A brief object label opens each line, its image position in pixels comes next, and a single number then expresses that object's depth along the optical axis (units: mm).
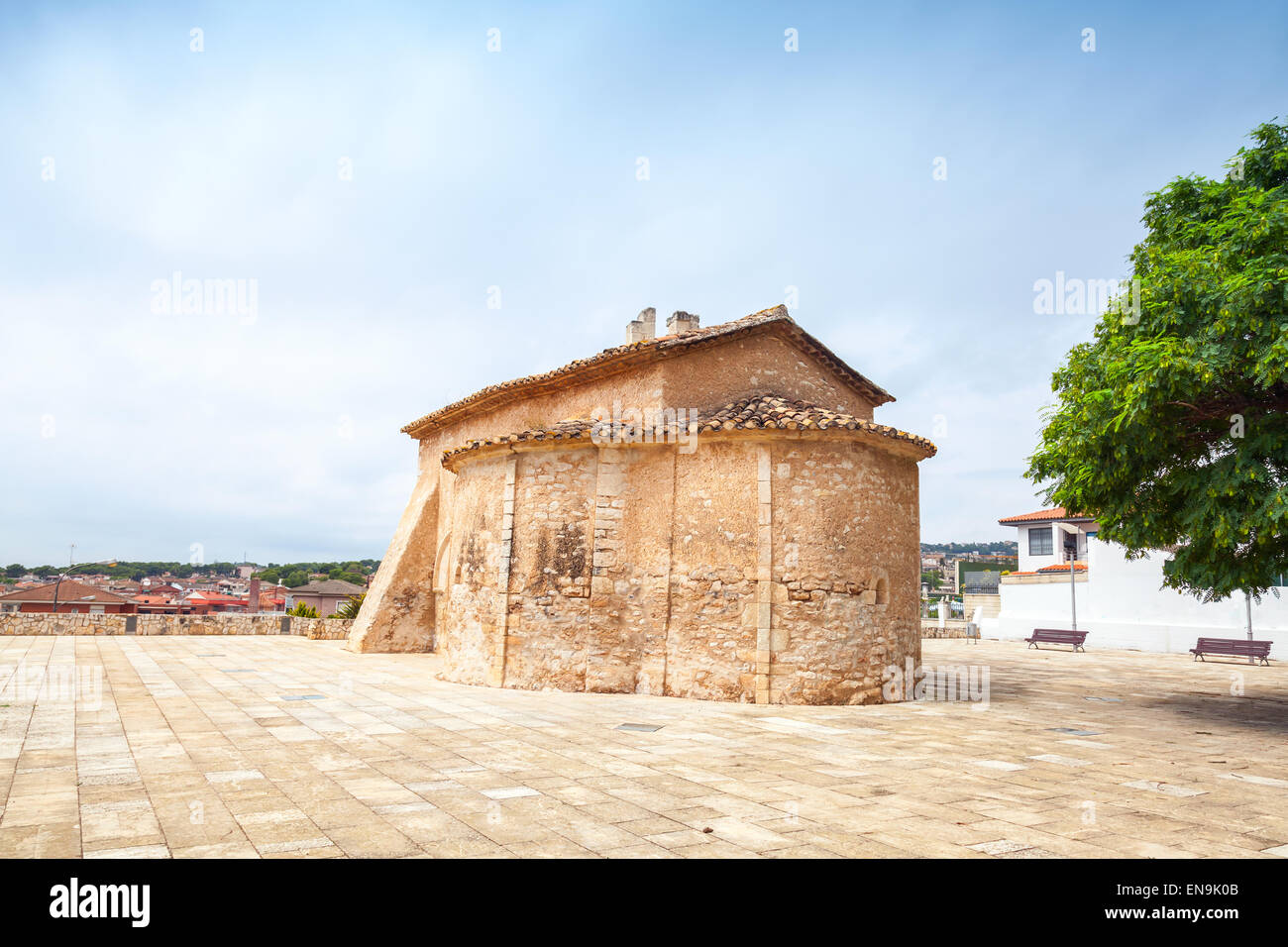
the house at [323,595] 57406
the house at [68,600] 47719
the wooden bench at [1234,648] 20219
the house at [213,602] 66188
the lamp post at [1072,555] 26500
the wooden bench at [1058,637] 24828
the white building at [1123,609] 23641
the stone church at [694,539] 11383
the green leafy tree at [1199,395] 8875
